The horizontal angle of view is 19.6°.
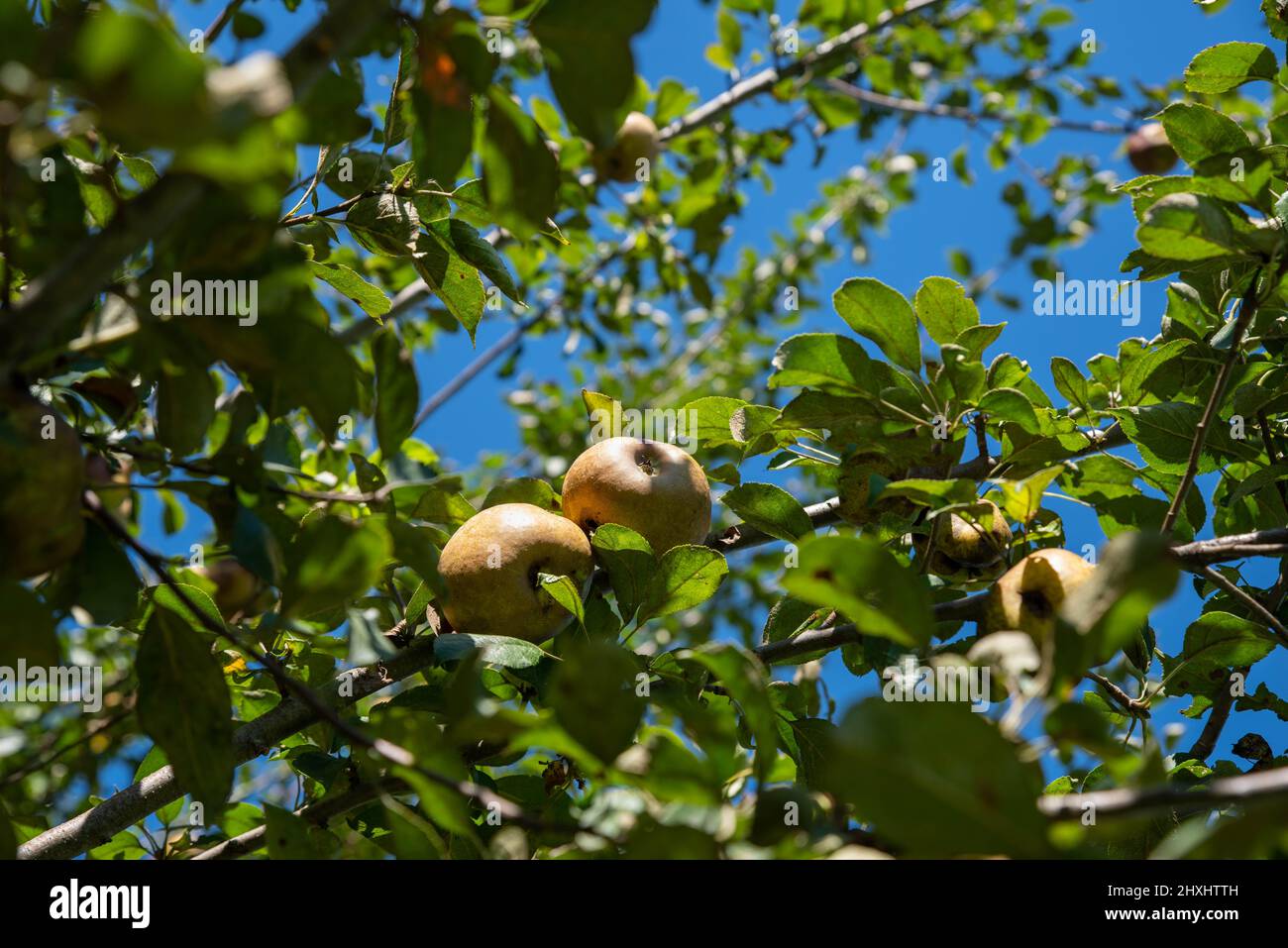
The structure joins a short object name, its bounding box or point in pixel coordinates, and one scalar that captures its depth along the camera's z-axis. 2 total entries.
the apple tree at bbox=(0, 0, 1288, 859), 1.44
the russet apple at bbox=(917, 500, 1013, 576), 1.70
